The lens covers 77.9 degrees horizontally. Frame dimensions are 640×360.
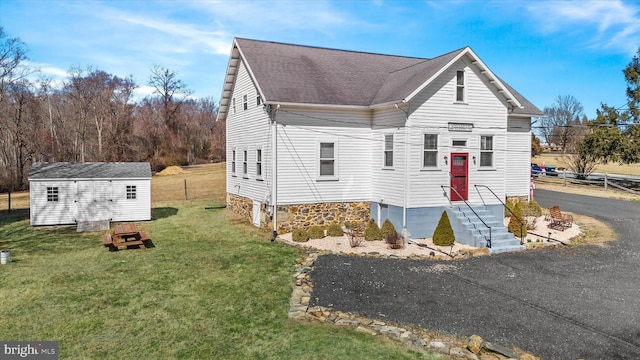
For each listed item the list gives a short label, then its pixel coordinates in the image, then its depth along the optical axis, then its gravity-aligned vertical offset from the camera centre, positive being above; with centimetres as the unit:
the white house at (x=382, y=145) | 1575 +65
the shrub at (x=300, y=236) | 1545 -296
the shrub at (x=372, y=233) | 1577 -289
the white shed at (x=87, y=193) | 1806 -162
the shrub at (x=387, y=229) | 1561 -271
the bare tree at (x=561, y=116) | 8069 +1022
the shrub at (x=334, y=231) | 1628 -290
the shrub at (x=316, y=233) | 1584 -290
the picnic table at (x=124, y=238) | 1380 -286
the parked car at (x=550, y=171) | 4261 -102
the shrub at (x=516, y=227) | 1584 -266
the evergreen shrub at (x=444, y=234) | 1481 -273
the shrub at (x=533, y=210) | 2025 -248
